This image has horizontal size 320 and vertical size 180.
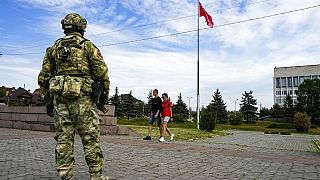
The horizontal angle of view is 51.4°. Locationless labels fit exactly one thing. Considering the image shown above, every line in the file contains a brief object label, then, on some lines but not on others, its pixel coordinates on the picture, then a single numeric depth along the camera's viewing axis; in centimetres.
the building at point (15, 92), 8350
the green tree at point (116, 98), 6911
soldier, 366
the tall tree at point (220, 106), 6378
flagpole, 2280
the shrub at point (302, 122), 3456
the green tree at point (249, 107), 6844
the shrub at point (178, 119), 4762
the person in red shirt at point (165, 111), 1117
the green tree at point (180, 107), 7206
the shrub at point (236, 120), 4944
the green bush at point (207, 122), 1959
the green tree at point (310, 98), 6950
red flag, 2167
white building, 9381
